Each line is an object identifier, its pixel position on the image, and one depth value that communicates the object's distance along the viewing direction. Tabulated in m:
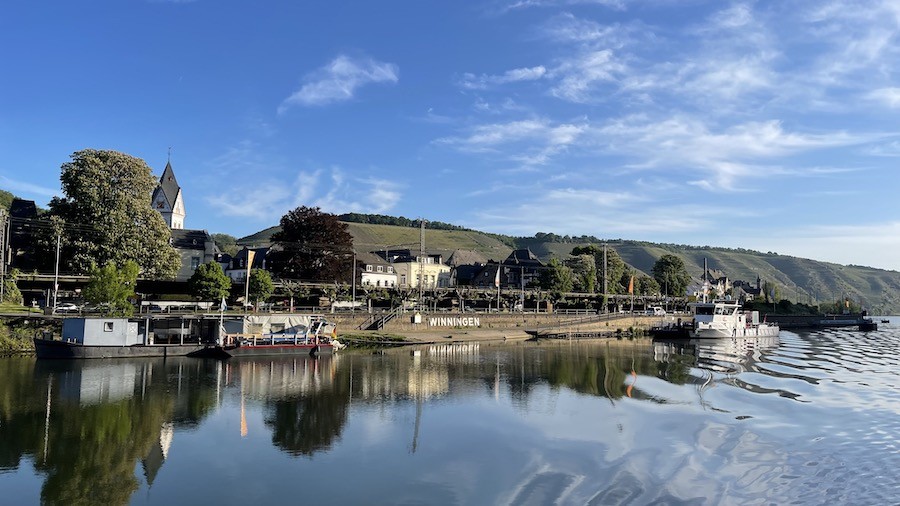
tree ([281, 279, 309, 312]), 79.66
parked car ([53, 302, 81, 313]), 57.00
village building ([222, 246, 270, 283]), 104.88
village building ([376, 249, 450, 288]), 133.88
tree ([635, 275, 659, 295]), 147.75
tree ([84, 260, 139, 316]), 56.84
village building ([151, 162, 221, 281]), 97.06
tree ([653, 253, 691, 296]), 157.12
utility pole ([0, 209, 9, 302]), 58.41
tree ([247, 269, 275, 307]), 72.88
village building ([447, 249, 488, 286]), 142.88
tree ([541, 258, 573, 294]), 118.24
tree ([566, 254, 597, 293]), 123.94
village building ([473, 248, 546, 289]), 135.88
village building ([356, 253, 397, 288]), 118.12
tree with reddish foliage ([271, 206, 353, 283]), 88.88
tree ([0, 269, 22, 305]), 58.61
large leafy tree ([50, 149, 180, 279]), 65.50
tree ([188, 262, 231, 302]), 67.62
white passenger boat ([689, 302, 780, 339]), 84.75
